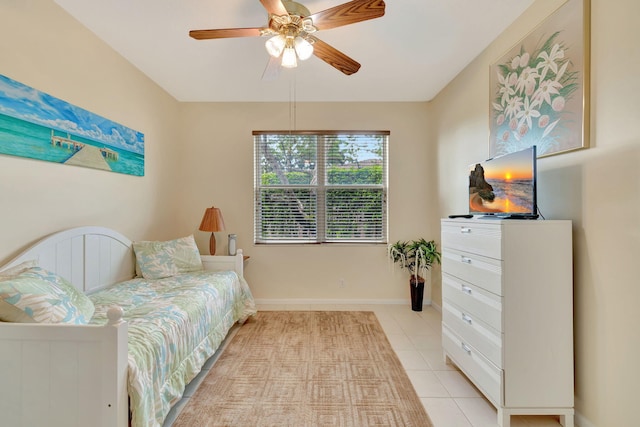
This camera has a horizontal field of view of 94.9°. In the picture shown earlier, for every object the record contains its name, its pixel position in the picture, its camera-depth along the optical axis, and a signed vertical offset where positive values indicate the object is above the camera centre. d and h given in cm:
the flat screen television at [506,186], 175 +19
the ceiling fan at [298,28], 161 +113
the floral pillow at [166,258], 282 -45
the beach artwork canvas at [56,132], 175 +57
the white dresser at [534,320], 163 -59
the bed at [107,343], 125 -66
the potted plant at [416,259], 350 -55
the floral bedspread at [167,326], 144 -74
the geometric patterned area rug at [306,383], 175 -121
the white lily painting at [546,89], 166 +83
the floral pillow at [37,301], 134 -43
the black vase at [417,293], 357 -97
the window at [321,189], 390 +33
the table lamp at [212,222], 344 -11
